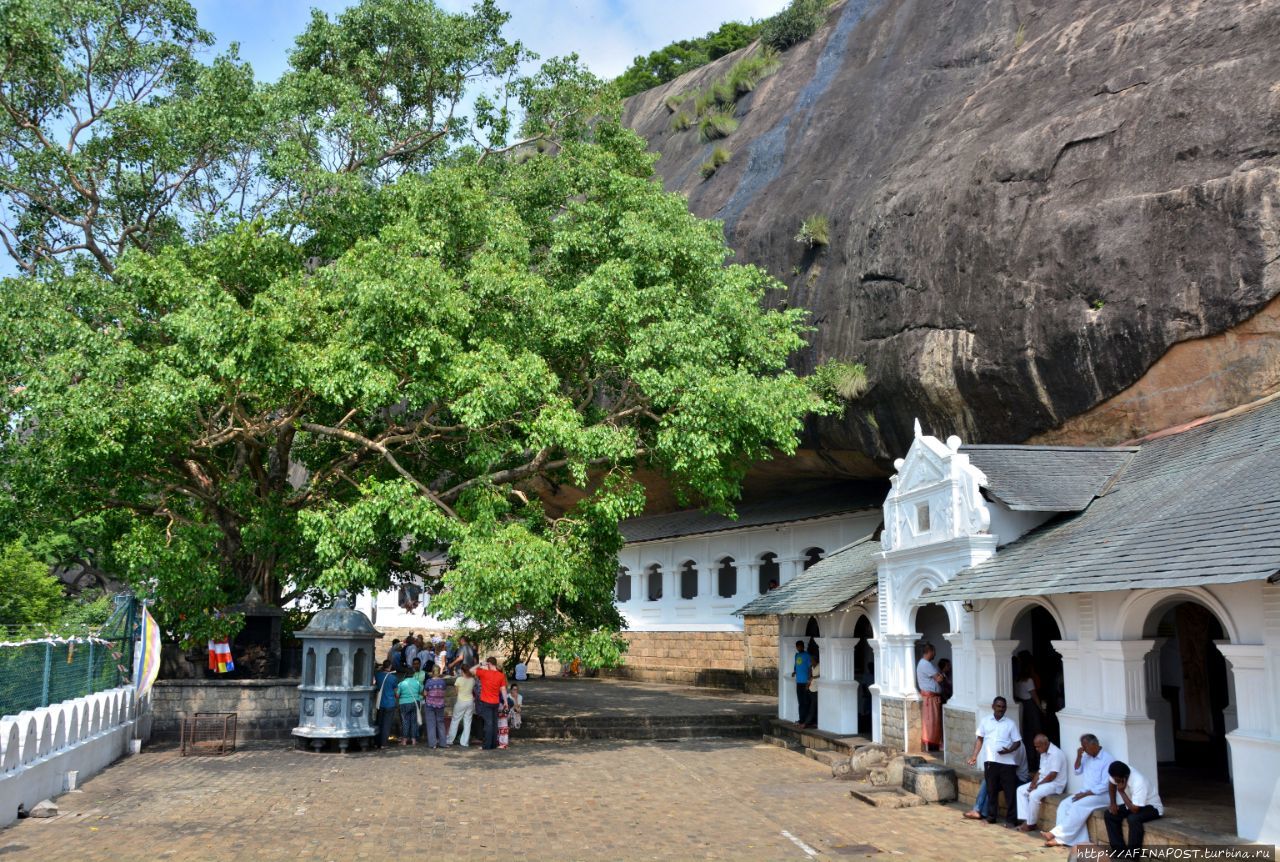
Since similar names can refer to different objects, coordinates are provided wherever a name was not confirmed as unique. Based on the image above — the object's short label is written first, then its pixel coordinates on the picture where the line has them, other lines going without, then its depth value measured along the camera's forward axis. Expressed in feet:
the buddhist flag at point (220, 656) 61.26
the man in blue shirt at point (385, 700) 57.82
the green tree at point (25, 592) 91.45
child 61.21
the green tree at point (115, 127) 63.93
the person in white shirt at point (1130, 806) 30.27
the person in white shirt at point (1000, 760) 37.04
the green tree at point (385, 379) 51.93
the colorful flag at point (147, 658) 56.18
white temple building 29.14
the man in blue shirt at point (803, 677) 62.85
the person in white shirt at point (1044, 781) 35.37
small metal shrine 55.16
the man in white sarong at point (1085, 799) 32.65
